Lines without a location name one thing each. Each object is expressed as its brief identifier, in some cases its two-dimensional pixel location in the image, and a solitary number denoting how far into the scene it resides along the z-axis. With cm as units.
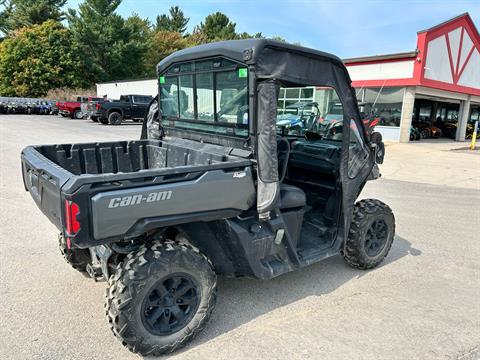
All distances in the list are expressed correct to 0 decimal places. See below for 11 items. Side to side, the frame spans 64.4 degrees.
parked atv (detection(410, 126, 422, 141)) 2153
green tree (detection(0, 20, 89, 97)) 3628
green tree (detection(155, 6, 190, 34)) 6831
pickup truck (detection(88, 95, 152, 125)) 2108
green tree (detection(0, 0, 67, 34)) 4278
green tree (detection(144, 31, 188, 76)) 4769
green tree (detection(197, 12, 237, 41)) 6353
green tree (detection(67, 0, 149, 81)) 3897
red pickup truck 2562
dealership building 1844
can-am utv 254
